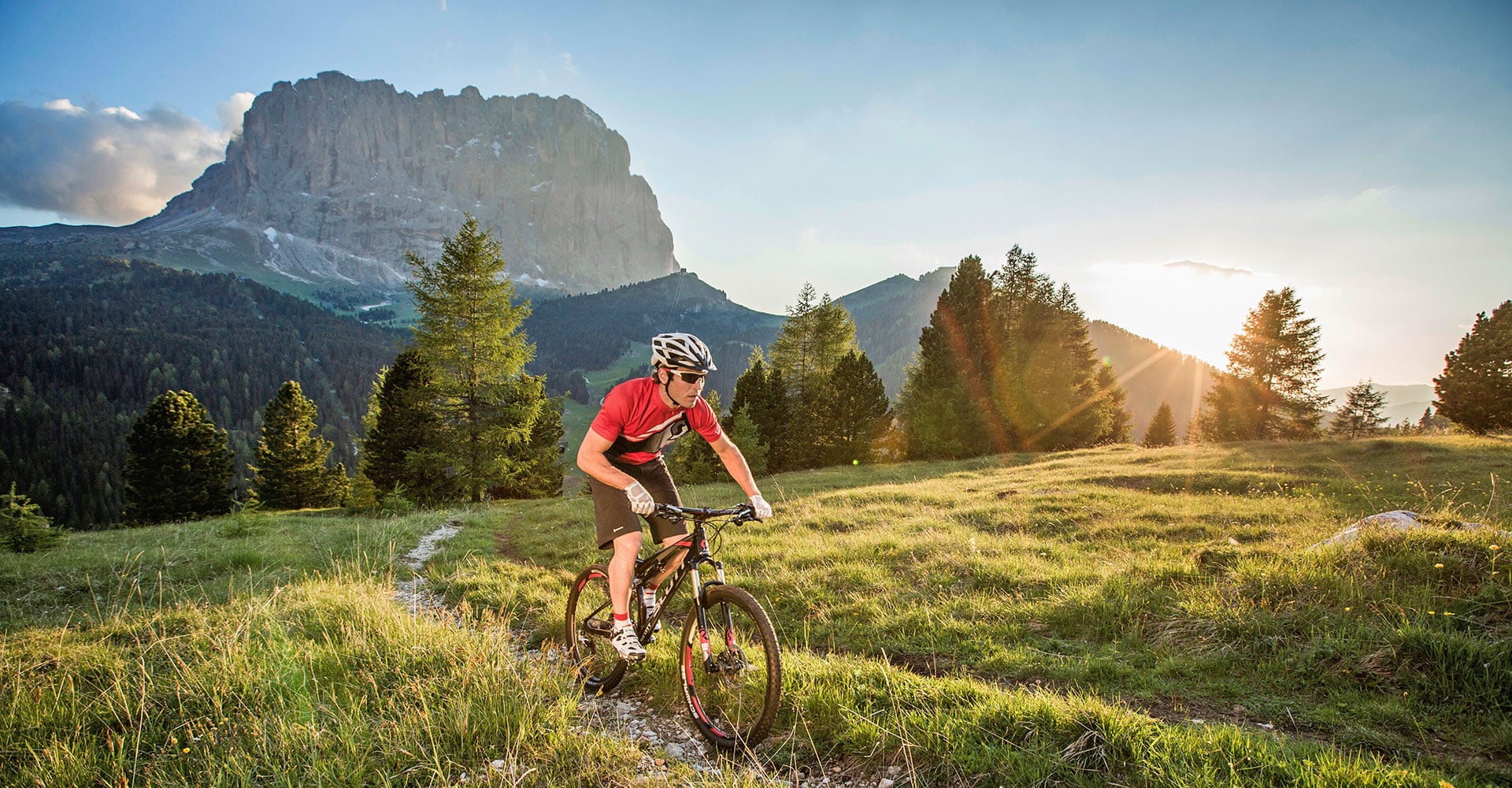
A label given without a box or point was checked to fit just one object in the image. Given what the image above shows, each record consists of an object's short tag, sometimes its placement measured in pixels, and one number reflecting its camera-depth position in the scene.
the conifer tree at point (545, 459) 35.95
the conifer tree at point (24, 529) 11.79
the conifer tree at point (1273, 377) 33.94
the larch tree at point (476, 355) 22.73
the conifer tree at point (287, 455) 37.50
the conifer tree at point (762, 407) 38.72
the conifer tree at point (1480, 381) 24.33
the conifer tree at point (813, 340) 40.06
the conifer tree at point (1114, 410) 38.50
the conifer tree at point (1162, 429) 51.53
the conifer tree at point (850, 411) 37.97
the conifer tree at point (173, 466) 32.59
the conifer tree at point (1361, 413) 40.81
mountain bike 3.87
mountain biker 4.51
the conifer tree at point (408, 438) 23.50
